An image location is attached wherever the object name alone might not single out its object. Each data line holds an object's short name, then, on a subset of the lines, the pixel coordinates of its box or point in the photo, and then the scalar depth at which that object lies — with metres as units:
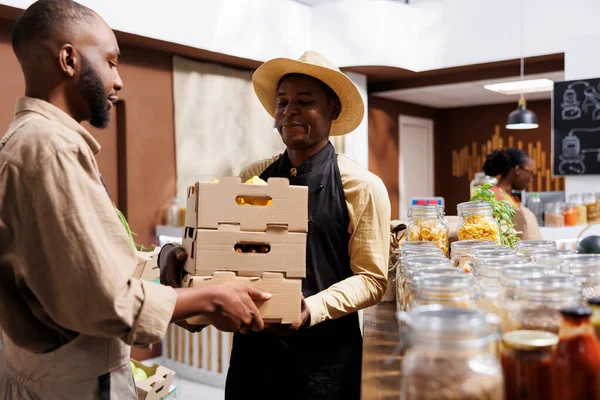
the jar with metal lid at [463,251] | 1.60
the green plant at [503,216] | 2.14
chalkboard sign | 5.69
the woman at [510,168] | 4.93
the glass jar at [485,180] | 5.60
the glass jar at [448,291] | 0.97
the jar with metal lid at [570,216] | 5.42
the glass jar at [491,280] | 1.06
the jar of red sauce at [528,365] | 0.79
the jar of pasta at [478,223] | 1.92
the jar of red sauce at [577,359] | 0.74
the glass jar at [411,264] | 1.25
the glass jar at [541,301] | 0.87
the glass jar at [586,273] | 1.11
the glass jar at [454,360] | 0.74
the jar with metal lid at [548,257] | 1.24
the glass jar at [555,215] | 5.38
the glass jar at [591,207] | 5.49
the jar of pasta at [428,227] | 1.97
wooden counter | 1.15
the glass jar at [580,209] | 5.47
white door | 8.70
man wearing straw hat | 1.76
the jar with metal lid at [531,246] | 1.48
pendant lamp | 5.55
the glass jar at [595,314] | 0.83
